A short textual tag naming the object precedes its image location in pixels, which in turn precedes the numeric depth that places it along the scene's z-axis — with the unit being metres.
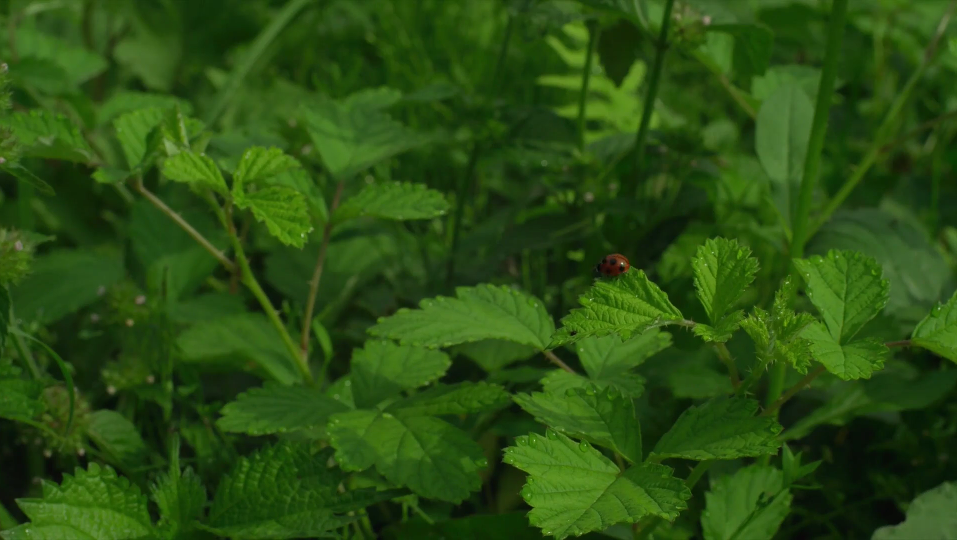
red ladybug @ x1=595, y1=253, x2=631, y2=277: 0.66
